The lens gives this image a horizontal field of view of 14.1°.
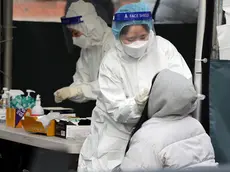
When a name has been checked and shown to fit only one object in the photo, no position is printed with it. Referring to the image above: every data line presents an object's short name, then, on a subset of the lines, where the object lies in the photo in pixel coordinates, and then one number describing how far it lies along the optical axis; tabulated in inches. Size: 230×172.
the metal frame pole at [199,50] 235.1
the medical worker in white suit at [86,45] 288.9
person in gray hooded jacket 173.4
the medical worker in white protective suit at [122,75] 213.5
